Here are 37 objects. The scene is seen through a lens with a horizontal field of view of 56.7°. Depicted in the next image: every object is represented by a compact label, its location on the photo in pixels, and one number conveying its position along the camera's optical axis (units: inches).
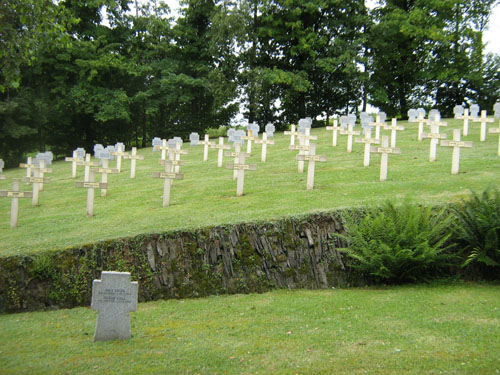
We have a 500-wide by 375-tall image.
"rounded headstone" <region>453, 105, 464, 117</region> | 784.8
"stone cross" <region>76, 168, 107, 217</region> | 468.1
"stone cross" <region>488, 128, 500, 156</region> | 553.2
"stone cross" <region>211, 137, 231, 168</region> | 717.9
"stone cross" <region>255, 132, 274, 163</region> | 719.7
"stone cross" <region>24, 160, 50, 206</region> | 549.9
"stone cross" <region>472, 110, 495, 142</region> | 696.6
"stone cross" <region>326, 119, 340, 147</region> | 811.4
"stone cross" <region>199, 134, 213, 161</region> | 792.6
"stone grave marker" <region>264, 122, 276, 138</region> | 821.3
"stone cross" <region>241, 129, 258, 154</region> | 763.1
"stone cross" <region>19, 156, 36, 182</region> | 661.4
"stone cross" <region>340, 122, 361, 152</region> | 721.6
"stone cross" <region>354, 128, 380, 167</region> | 573.0
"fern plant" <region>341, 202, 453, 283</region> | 303.1
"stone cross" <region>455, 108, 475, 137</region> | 765.1
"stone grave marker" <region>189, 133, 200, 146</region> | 954.0
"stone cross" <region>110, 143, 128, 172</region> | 727.7
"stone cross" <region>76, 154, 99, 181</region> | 607.8
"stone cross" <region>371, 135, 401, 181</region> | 492.1
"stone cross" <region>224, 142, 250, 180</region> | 583.6
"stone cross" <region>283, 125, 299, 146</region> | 791.7
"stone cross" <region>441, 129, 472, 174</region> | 485.4
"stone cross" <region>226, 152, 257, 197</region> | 474.3
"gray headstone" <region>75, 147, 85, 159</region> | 764.0
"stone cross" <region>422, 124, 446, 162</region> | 564.4
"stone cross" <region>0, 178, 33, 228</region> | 470.0
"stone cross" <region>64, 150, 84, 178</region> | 732.0
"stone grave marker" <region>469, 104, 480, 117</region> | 775.3
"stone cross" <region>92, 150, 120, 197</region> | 541.6
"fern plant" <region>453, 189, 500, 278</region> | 302.0
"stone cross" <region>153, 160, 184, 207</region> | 467.5
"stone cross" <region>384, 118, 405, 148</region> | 680.4
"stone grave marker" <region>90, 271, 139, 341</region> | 251.4
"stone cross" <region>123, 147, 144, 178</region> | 702.5
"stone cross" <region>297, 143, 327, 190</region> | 478.0
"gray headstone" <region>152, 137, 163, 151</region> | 804.0
